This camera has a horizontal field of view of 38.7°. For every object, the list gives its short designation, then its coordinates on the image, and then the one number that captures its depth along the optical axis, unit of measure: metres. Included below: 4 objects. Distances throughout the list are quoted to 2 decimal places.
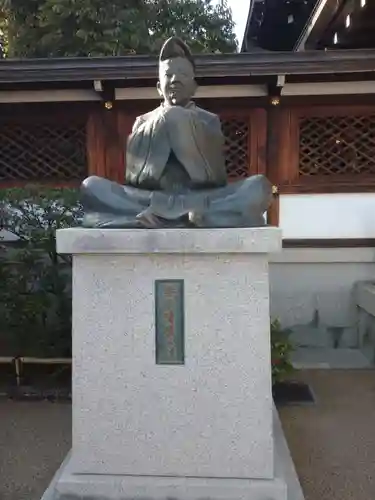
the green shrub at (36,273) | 5.13
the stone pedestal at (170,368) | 2.58
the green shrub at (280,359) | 4.82
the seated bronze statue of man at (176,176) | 2.72
